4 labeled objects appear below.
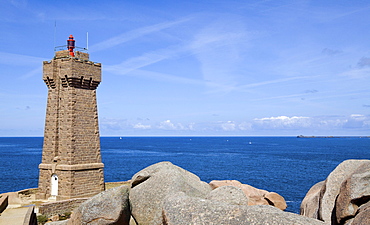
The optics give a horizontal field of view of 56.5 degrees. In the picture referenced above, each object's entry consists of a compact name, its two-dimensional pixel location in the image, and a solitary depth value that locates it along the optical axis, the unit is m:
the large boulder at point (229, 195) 11.86
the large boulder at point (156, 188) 13.53
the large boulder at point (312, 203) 11.51
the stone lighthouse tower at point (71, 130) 23.83
